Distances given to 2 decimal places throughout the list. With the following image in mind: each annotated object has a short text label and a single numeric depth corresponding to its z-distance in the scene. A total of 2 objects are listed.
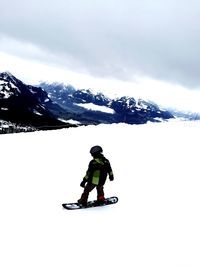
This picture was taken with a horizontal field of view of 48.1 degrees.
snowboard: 6.27
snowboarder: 6.44
